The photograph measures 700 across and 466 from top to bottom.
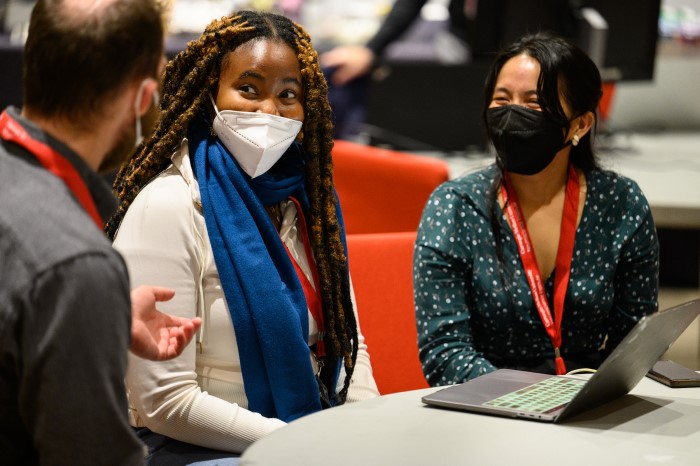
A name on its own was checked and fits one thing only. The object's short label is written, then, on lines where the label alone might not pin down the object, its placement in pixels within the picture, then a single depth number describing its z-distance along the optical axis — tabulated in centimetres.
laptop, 303
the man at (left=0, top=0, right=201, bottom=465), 269
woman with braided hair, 328
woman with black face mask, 366
